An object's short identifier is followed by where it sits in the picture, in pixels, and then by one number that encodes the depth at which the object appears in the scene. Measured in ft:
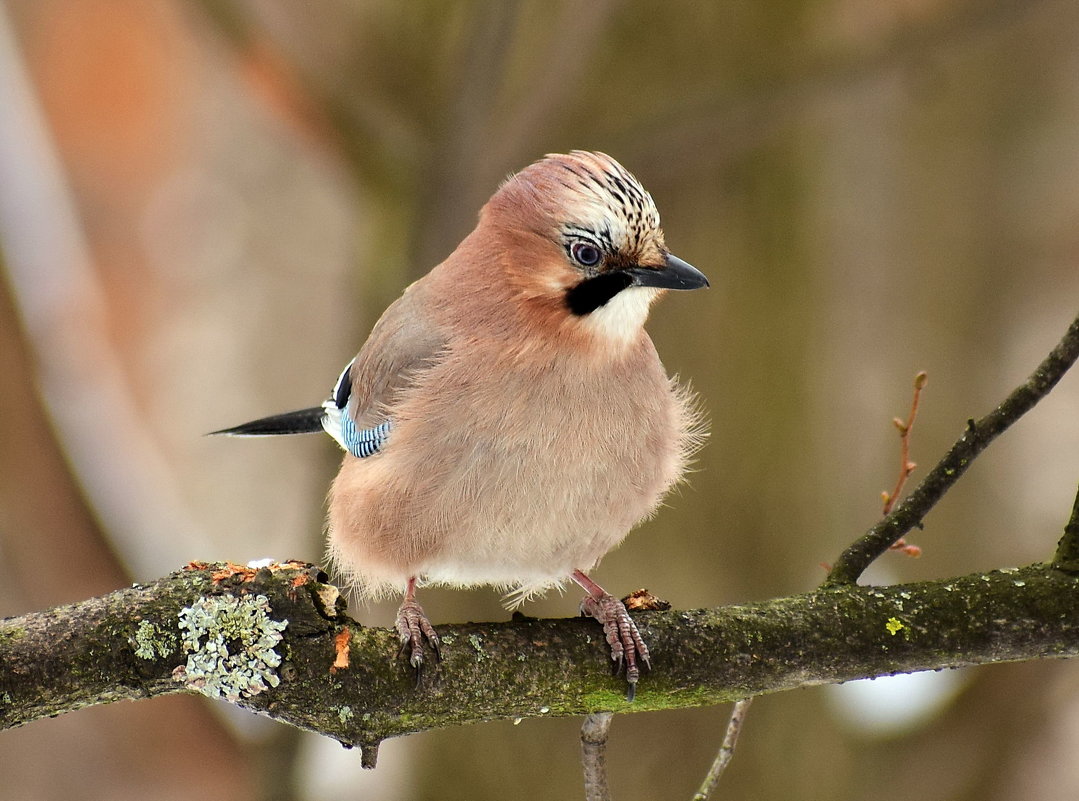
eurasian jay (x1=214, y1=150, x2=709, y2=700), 14.97
